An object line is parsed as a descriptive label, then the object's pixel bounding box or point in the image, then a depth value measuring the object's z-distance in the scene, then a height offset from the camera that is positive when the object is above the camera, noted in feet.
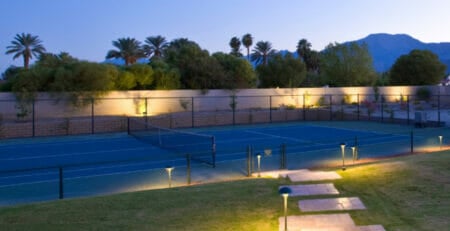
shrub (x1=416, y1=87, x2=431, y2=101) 180.75 +4.68
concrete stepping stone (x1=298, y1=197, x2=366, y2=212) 23.06 -5.10
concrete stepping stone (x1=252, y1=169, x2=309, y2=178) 42.70 -6.57
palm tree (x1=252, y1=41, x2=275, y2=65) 294.87 +35.19
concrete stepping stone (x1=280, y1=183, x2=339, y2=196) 26.50 -4.99
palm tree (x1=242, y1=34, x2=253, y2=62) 310.24 +43.77
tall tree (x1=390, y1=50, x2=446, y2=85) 205.46 +16.37
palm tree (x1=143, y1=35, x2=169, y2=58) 231.91 +30.90
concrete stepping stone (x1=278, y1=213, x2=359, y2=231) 19.85 -5.24
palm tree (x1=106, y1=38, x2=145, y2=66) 210.59 +26.12
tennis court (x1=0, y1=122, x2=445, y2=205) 46.44 -6.88
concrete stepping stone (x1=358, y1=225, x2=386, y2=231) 19.35 -5.20
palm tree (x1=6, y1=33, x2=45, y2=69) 197.16 +25.89
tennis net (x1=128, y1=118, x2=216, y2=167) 62.85 -5.91
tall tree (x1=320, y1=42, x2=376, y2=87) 213.25 +19.03
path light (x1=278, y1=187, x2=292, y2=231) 18.85 -3.49
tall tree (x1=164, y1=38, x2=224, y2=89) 158.61 +12.13
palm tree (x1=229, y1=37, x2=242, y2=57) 308.23 +41.69
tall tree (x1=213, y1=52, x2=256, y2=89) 167.02 +13.23
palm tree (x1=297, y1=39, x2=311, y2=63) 298.76 +37.55
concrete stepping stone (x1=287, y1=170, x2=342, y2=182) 30.99 -4.92
